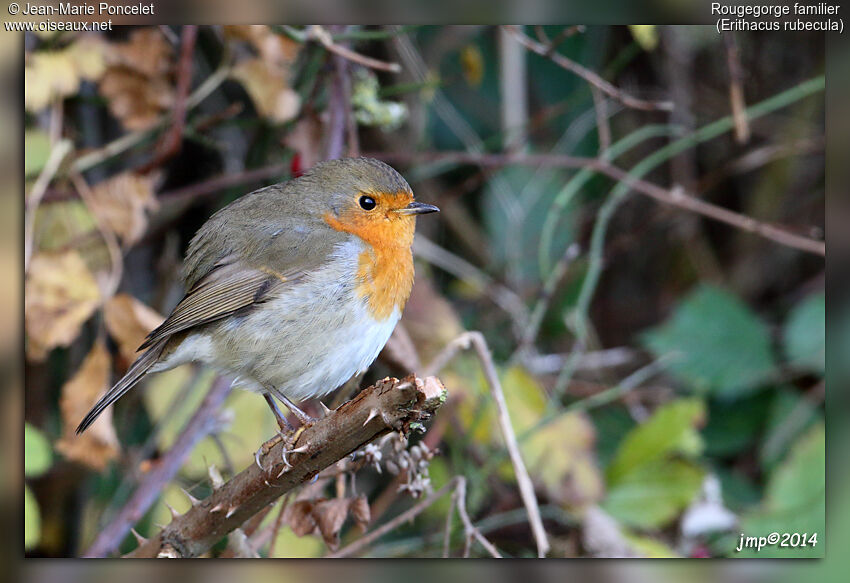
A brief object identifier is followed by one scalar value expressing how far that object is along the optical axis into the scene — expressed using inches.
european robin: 180.2
